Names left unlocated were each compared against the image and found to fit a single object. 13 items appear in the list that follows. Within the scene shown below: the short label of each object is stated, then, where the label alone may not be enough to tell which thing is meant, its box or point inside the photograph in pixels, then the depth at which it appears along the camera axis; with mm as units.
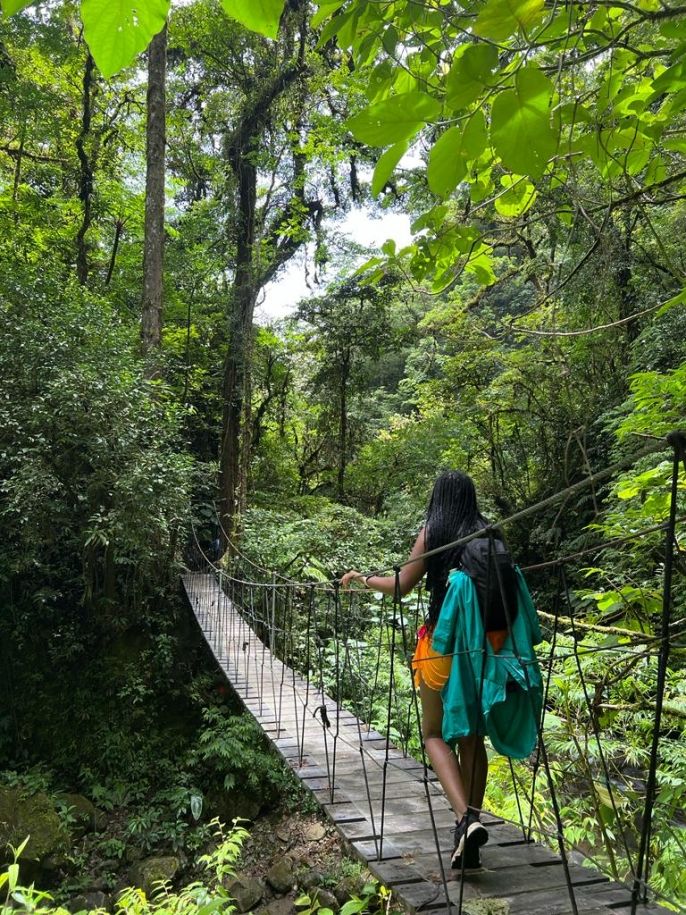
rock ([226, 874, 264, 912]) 3137
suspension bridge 1032
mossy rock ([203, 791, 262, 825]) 3912
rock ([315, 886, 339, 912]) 3043
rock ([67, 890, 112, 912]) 3201
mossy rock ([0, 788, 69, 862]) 3316
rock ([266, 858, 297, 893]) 3273
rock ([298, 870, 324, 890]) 3213
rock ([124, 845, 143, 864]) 3580
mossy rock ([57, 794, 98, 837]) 3648
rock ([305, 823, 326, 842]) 3617
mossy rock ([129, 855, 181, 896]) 3342
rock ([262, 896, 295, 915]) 3139
